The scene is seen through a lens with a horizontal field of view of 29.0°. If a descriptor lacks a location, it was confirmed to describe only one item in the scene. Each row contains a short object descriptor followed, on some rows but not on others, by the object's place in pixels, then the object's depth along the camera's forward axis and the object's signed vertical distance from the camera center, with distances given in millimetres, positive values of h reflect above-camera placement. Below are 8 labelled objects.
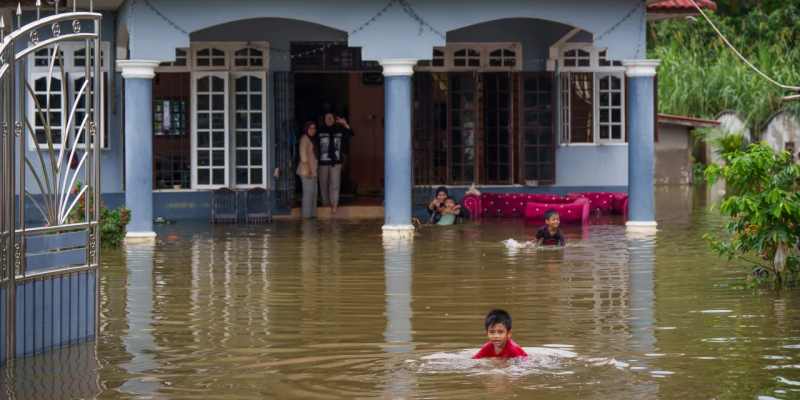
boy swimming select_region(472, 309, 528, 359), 10383 -1108
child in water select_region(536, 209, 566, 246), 18203 -716
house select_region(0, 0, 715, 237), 21625 +1121
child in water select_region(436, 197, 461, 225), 22500 -568
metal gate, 10547 -443
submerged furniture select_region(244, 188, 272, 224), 23438 -433
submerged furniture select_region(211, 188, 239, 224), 23281 -461
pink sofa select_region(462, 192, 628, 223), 22812 -455
